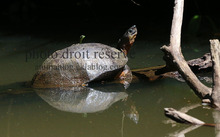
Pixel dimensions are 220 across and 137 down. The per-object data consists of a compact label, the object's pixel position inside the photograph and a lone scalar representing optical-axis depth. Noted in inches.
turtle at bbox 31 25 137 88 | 265.0
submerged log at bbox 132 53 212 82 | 267.4
